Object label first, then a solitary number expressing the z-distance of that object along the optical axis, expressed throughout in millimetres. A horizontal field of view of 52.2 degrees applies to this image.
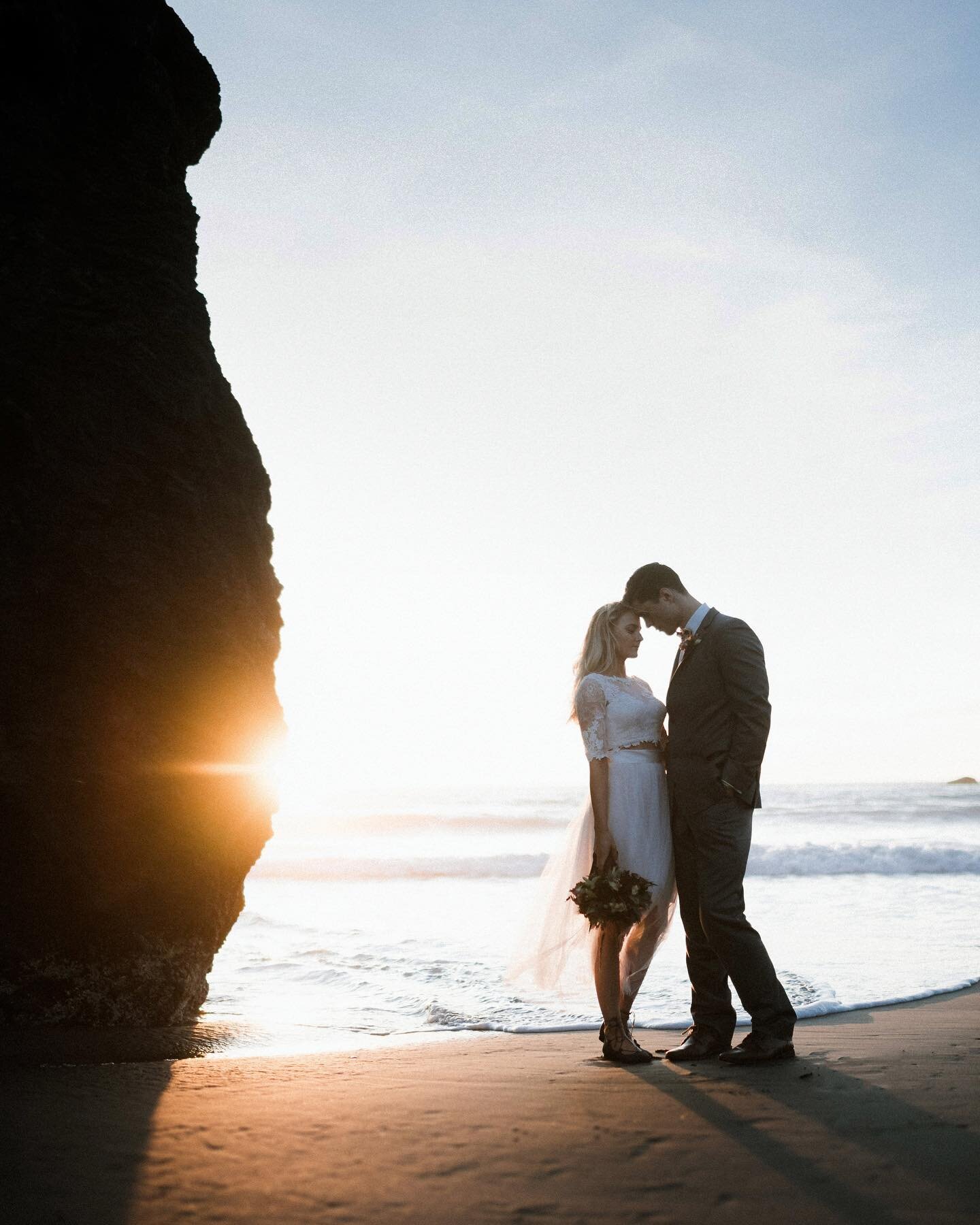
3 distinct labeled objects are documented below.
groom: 4656
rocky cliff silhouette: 4945
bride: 5047
